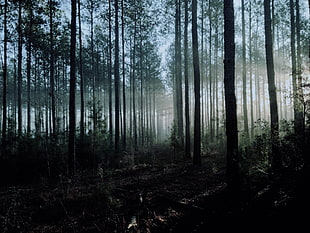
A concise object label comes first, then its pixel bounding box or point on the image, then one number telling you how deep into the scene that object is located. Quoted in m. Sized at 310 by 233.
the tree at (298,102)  4.83
